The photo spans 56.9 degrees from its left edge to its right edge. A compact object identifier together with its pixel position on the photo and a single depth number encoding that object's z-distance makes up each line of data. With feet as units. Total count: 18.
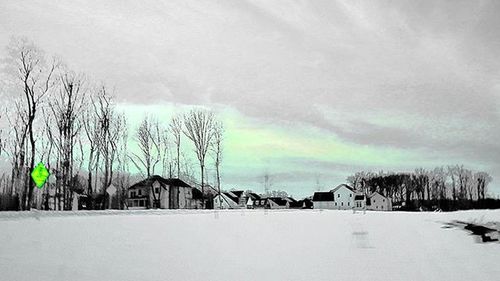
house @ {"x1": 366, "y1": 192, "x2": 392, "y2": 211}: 391.04
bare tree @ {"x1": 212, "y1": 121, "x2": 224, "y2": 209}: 211.41
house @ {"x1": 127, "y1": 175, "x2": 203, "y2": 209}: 289.04
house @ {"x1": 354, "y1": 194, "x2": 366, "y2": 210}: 396.78
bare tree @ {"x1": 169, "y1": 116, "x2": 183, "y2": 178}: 213.87
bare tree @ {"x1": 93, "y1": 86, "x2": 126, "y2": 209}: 176.45
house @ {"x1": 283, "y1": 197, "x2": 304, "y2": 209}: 516.32
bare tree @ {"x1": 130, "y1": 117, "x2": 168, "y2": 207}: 201.45
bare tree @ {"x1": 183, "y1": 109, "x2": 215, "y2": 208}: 213.46
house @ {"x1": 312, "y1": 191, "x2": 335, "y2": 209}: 416.67
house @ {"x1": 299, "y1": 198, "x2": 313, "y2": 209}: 469.20
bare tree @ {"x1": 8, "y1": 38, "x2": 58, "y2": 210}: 131.85
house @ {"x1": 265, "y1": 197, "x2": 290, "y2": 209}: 466.29
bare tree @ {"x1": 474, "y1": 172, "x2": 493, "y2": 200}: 377.26
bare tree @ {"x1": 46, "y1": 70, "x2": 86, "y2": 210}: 160.04
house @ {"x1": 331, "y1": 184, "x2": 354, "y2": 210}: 399.85
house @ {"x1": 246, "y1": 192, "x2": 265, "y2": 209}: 453.29
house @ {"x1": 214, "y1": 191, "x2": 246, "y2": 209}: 407.64
